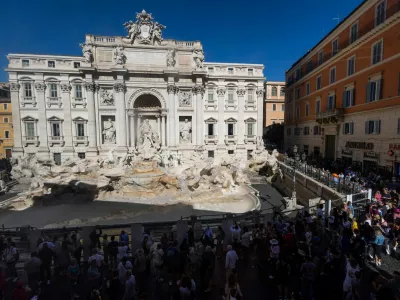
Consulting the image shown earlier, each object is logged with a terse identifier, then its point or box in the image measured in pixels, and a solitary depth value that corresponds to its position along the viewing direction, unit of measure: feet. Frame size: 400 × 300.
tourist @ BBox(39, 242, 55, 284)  20.40
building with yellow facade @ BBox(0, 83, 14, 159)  119.03
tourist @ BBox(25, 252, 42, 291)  19.80
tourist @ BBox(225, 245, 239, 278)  19.42
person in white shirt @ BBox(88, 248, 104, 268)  18.72
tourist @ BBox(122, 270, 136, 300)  16.76
